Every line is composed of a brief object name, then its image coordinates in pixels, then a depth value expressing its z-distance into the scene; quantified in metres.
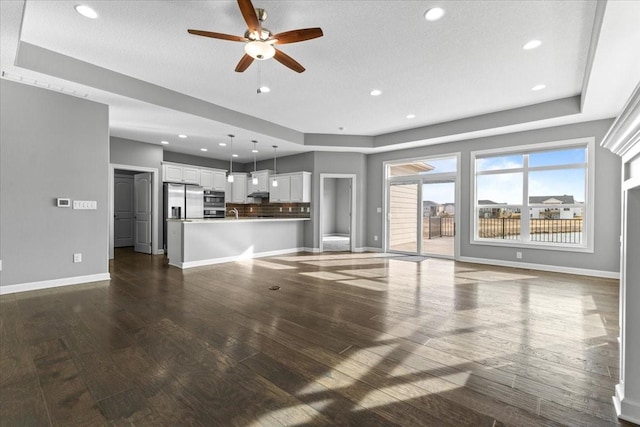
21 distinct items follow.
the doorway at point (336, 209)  12.51
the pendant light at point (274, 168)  7.51
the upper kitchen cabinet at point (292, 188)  7.84
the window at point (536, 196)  5.21
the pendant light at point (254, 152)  6.97
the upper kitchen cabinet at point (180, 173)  7.47
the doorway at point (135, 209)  7.16
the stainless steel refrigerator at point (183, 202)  7.49
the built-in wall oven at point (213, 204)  8.63
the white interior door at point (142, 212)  7.39
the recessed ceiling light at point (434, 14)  2.72
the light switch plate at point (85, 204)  4.19
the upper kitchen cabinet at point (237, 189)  9.31
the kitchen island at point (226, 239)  5.62
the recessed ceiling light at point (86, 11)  2.72
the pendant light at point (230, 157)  6.23
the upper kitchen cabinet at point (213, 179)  8.40
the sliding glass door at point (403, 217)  7.41
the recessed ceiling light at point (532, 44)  3.23
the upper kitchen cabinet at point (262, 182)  8.86
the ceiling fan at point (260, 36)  2.43
